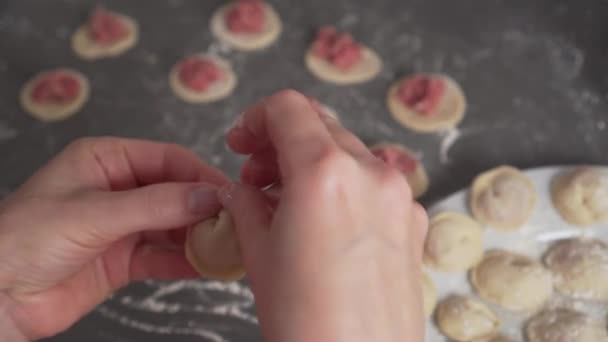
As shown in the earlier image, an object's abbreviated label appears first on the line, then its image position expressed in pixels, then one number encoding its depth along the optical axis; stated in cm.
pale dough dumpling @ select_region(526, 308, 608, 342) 79
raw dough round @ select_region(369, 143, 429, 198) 85
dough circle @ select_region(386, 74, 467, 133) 88
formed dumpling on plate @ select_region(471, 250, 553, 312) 80
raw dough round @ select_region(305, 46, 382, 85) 90
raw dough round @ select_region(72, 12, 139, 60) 91
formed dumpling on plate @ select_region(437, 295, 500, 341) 79
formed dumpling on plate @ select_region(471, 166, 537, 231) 82
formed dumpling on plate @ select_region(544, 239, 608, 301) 80
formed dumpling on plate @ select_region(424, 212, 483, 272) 80
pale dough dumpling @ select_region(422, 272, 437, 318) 79
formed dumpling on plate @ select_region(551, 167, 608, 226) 81
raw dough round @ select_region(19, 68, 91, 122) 88
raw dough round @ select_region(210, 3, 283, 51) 91
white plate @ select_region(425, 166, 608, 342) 81
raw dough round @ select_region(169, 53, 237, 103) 89
